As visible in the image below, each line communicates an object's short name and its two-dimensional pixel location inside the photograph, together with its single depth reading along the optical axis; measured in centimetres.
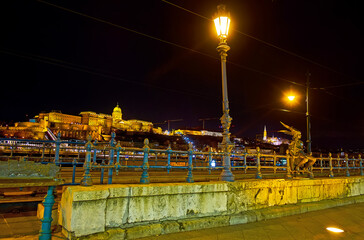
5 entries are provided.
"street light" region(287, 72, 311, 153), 1543
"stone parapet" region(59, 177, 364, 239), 458
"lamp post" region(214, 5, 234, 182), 761
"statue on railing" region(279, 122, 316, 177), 1073
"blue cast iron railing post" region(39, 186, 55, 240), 437
